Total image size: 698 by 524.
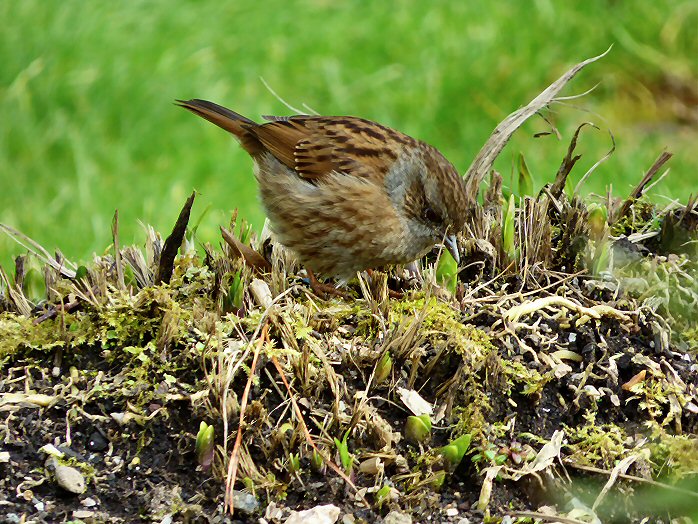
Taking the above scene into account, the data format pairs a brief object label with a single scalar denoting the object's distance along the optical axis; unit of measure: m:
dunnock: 8.35
